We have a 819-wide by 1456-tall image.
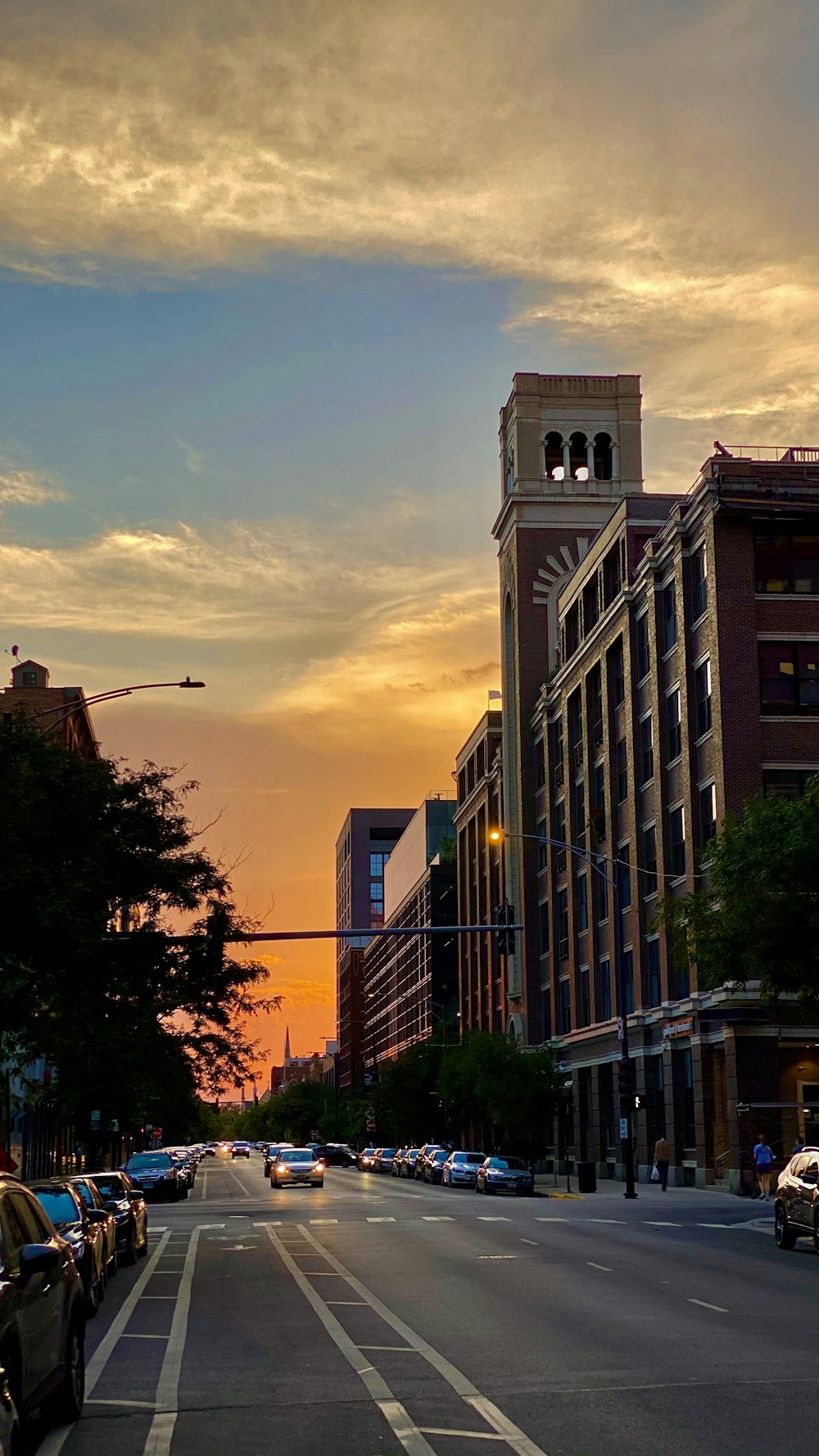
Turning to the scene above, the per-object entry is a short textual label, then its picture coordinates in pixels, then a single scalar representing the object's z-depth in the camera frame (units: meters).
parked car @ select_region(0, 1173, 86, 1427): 8.63
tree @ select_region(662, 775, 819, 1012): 30.06
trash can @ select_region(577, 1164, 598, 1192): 54.03
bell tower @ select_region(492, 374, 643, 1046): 86.94
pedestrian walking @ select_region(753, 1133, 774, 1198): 43.38
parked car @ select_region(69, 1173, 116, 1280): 21.77
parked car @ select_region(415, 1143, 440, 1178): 71.59
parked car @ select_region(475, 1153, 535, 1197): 53.47
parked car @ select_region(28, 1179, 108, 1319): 17.27
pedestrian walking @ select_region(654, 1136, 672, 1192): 51.62
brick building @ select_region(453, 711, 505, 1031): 99.75
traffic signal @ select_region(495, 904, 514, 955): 42.56
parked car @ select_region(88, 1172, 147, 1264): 24.84
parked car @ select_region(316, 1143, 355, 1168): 113.31
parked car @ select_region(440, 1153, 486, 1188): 62.22
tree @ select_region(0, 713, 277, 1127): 25.20
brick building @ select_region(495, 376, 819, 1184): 52.53
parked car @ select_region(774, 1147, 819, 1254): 24.62
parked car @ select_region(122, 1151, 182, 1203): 51.72
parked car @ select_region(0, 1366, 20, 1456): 7.36
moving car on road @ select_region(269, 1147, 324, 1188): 66.88
